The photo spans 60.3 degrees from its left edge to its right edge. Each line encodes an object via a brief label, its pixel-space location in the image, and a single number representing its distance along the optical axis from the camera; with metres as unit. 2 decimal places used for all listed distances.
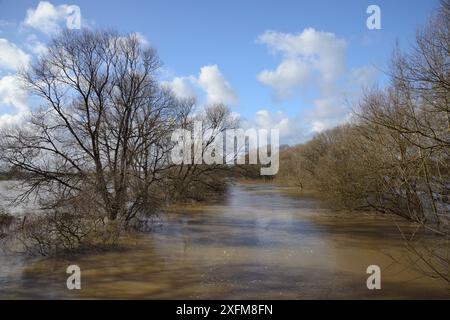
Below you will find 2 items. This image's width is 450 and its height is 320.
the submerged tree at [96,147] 15.08
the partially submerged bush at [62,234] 12.19
